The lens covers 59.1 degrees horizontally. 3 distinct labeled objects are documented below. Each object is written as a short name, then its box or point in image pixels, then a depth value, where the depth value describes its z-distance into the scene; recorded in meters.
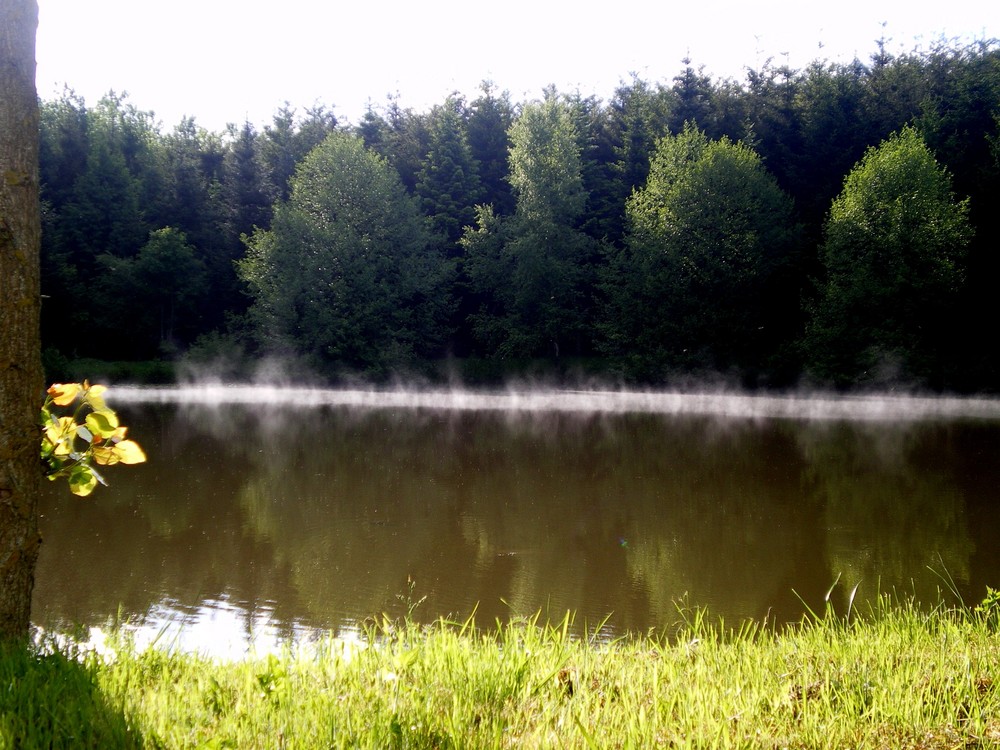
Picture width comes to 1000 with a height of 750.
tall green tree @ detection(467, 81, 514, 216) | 37.34
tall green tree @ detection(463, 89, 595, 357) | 32.06
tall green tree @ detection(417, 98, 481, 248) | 36.00
